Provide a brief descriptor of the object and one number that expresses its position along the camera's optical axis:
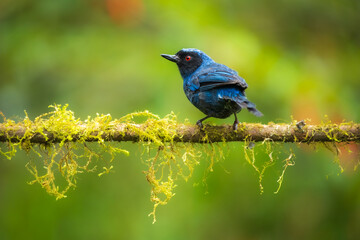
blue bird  6.69
